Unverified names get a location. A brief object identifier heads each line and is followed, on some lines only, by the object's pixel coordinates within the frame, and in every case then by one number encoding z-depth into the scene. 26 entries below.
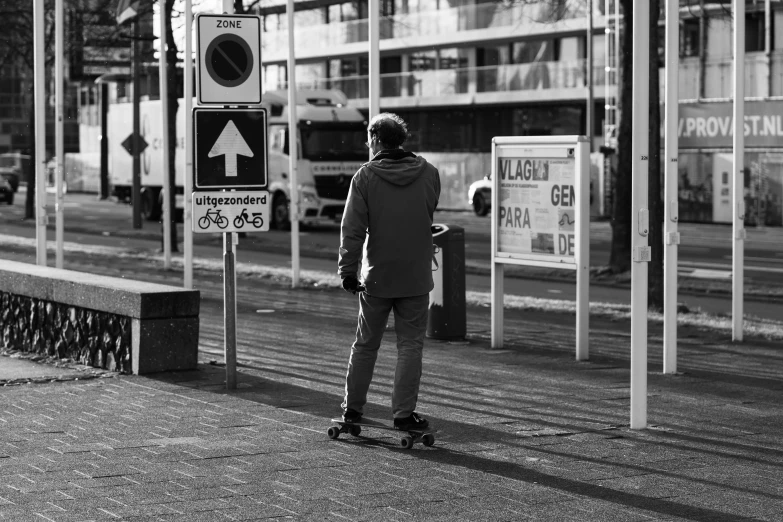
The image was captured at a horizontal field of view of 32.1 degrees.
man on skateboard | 7.64
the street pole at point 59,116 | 19.64
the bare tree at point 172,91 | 23.92
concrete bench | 10.20
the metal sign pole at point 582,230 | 11.41
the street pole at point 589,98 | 44.66
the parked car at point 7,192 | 54.81
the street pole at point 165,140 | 20.90
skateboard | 7.37
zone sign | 9.47
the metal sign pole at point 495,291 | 12.09
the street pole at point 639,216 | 7.91
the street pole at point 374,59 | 14.18
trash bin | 12.55
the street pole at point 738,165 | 12.26
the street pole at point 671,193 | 10.14
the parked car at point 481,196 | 45.28
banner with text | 38.28
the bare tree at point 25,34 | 35.35
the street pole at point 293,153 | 19.02
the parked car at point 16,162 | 76.81
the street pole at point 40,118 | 18.36
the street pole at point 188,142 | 16.03
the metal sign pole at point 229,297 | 9.56
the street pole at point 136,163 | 35.22
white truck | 35.56
